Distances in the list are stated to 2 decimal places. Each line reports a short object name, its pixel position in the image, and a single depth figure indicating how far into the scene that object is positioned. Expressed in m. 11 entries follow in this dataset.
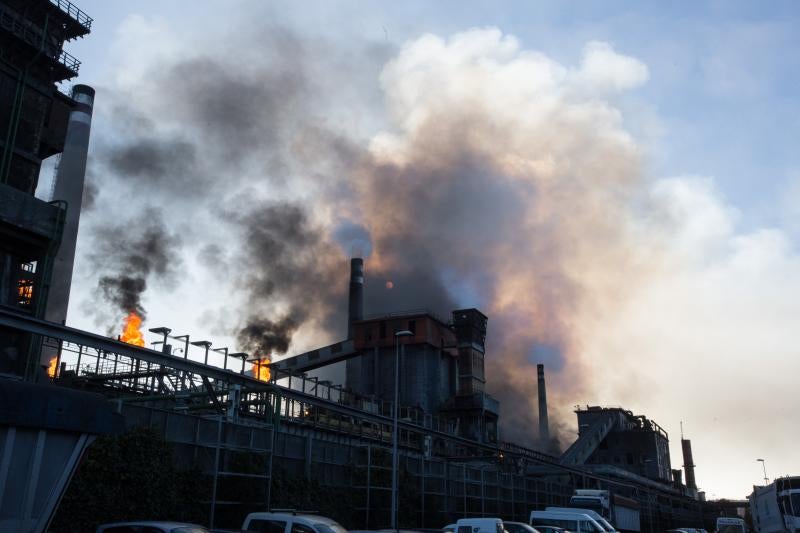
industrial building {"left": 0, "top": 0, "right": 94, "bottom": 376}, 42.03
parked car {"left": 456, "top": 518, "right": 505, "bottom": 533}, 24.83
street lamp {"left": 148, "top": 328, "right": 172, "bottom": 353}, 33.71
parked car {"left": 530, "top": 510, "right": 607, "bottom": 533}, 31.61
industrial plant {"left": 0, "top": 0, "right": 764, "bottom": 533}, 11.95
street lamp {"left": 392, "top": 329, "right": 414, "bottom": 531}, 28.94
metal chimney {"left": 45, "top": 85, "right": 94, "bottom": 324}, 60.25
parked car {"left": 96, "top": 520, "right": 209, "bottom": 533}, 14.16
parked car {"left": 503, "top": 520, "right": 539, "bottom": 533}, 27.52
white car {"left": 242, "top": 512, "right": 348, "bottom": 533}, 17.02
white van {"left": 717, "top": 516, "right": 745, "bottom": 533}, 49.28
